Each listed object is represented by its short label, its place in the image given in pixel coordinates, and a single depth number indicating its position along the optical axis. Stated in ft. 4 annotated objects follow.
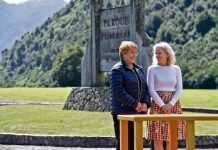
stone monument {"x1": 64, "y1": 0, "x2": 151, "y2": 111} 67.62
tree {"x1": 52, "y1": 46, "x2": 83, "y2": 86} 224.53
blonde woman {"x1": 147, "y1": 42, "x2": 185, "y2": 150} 26.45
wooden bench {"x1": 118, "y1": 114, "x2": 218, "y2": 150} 22.25
